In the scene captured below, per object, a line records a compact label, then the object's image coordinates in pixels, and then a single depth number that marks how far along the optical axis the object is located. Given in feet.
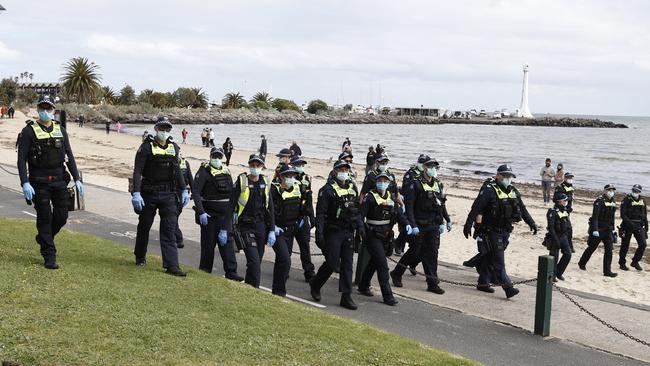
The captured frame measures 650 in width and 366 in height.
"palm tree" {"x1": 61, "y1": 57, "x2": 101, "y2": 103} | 350.43
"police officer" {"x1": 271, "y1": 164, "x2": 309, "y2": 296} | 31.65
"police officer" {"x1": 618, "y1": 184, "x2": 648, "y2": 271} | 47.91
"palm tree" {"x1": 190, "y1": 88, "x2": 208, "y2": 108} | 550.77
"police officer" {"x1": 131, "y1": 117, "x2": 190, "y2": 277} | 27.63
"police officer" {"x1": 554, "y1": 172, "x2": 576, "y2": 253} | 51.08
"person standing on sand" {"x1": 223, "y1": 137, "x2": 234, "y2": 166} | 121.29
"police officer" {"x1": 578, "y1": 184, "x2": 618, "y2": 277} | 46.57
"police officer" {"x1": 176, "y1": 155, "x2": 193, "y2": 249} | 39.20
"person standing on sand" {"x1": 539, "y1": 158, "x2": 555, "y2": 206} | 92.34
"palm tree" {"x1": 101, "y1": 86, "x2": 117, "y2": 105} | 475.72
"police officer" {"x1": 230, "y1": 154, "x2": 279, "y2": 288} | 30.76
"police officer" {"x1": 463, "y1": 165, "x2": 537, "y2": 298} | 35.63
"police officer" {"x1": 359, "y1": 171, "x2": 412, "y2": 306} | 32.37
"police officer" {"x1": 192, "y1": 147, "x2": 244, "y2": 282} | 35.01
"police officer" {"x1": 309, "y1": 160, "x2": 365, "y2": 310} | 31.53
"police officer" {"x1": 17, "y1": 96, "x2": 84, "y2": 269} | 26.02
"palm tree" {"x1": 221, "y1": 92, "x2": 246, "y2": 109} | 581.53
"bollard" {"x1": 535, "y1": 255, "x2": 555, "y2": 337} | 28.78
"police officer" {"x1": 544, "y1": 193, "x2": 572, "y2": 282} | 41.98
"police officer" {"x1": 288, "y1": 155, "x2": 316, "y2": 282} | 36.96
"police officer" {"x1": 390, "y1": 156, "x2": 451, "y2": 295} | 37.22
